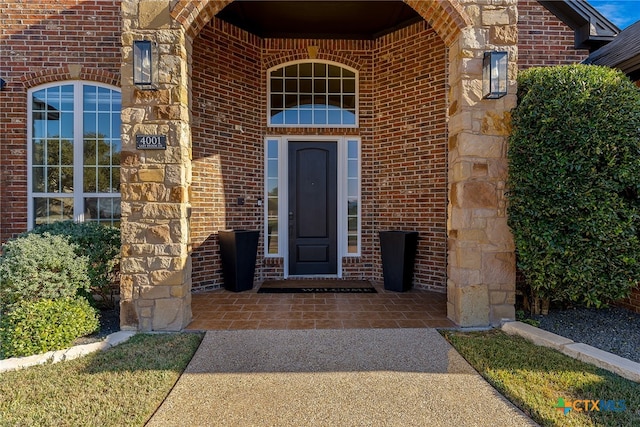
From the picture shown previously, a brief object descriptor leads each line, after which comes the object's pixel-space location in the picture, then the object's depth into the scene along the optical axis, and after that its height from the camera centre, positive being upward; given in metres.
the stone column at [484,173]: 3.47 +0.38
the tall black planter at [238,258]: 4.82 -0.68
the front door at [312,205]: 5.59 +0.08
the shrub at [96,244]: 3.52 -0.37
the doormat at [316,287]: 4.83 -1.12
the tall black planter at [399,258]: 4.86 -0.69
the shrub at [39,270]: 3.05 -0.55
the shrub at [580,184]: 3.06 +0.25
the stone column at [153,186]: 3.35 +0.23
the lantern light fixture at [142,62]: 3.27 +1.40
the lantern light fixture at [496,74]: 3.36 +1.34
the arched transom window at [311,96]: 5.58 +1.85
